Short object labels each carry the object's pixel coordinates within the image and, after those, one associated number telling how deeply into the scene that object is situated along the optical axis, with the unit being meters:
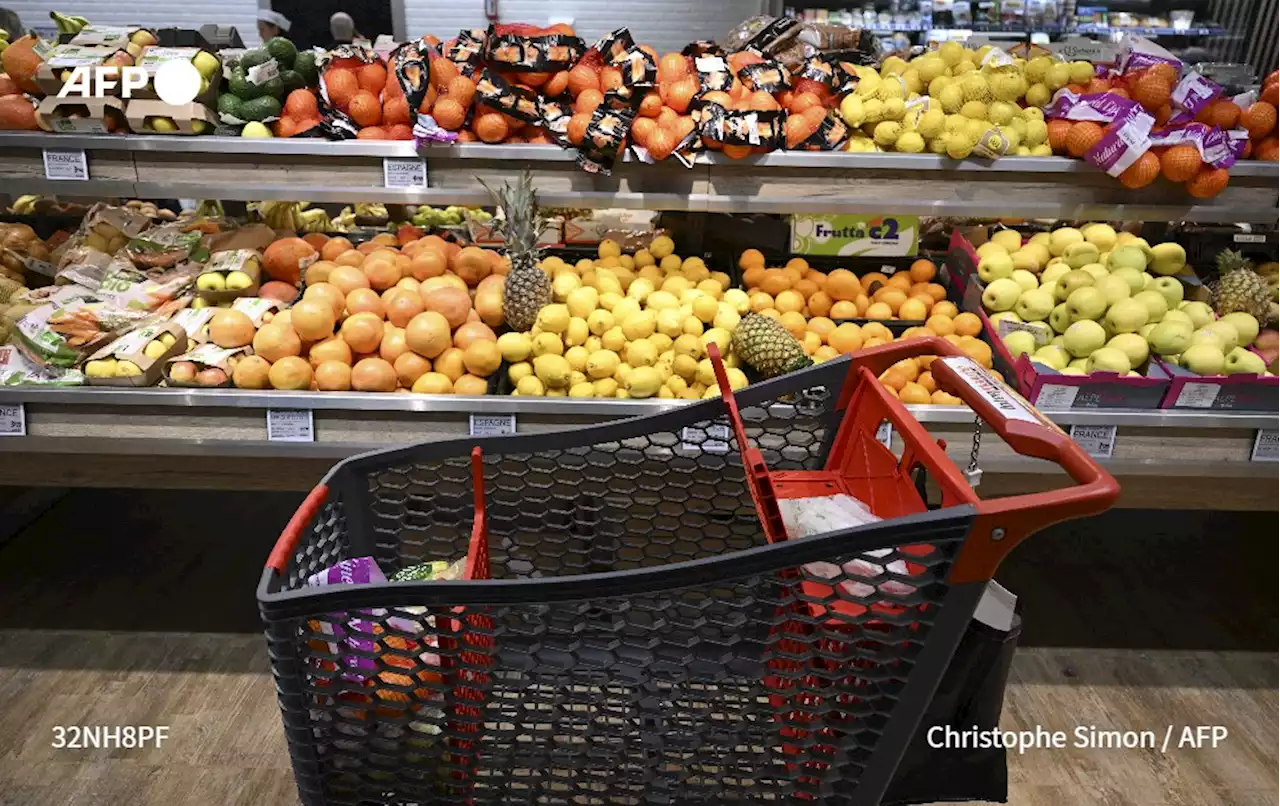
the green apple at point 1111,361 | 2.36
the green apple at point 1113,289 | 2.51
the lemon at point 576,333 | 2.46
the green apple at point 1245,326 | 2.50
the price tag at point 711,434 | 2.21
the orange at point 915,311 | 2.67
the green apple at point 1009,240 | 2.91
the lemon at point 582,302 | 2.51
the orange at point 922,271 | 2.90
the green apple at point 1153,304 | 2.49
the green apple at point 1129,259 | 2.68
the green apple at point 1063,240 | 2.87
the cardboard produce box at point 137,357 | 2.28
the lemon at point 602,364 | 2.38
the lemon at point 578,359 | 2.41
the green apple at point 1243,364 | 2.36
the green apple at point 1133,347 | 2.40
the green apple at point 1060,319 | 2.55
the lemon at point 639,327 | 2.44
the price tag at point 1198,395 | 2.28
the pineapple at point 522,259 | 2.34
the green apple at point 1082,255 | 2.75
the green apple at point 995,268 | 2.69
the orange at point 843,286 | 2.75
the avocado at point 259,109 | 2.43
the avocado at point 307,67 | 2.59
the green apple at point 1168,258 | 2.76
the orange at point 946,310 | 2.66
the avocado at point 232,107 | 2.45
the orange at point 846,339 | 2.53
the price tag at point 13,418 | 2.30
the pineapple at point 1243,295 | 2.62
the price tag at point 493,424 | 2.30
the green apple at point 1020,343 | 2.51
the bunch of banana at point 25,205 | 3.73
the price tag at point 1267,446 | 2.32
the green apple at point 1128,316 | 2.44
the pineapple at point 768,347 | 2.35
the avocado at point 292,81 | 2.53
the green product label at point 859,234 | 2.98
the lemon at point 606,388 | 2.38
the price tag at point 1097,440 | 2.31
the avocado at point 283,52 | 2.58
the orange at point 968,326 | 2.59
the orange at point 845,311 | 2.70
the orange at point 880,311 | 2.67
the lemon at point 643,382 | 2.33
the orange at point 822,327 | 2.57
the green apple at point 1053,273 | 2.72
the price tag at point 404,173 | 2.36
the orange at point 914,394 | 2.35
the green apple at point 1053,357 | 2.44
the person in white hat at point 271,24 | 6.25
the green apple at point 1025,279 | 2.68
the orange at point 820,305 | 2.71
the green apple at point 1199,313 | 2.51
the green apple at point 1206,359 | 2.32
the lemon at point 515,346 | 2.40
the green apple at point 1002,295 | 2.61
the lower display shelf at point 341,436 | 2.27
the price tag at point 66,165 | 2.36
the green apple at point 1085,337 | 2.44
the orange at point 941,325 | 2.58
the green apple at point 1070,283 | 2.59
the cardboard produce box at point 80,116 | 2.31
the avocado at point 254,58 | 2.48
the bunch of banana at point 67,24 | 2.84
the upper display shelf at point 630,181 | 2.36
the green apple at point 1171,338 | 2.38
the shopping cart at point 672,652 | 1.08
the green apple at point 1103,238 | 2.86
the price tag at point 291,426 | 2.29
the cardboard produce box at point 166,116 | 2.31
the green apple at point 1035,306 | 2.59
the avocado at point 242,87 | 2.44
